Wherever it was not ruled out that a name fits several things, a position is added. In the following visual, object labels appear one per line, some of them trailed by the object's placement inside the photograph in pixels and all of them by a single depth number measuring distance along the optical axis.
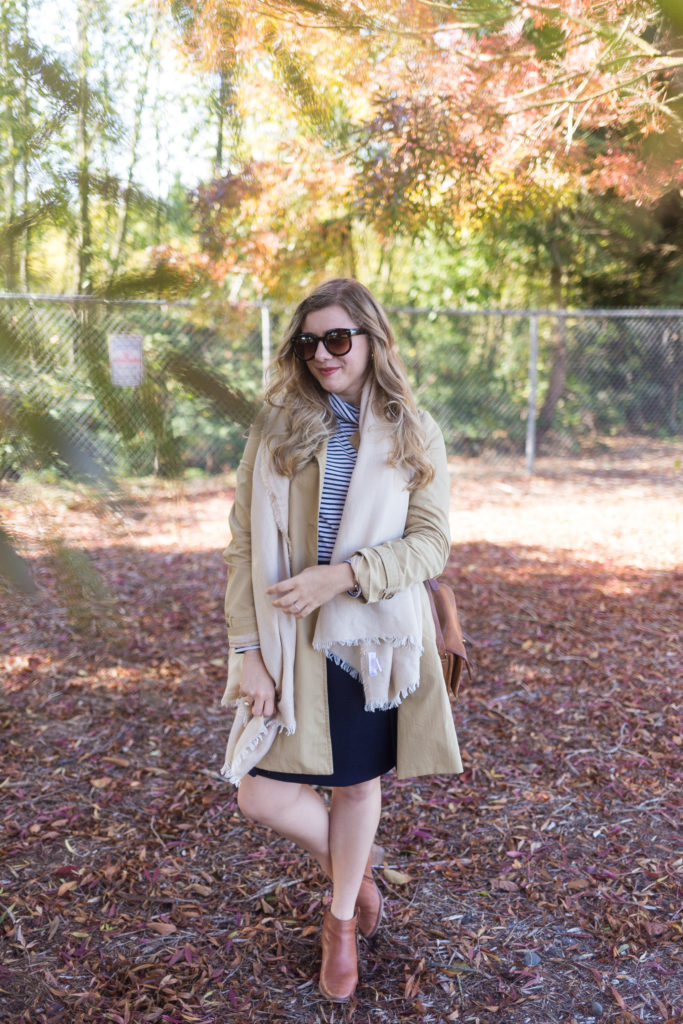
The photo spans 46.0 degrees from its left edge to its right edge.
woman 1.71
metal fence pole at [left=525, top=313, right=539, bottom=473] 8.50
